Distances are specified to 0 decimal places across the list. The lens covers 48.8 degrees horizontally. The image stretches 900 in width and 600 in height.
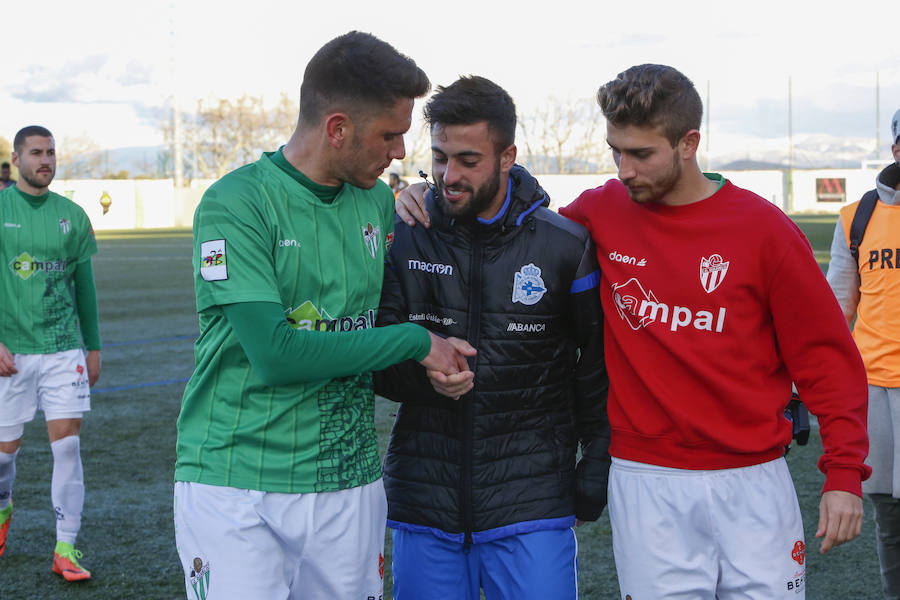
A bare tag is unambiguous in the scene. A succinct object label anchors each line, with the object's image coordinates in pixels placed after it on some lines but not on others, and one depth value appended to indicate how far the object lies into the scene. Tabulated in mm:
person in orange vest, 4312
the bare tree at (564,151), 71769
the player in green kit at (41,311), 5613
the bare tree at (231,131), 85312
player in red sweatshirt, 2703
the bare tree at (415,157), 68875
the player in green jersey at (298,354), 2535
